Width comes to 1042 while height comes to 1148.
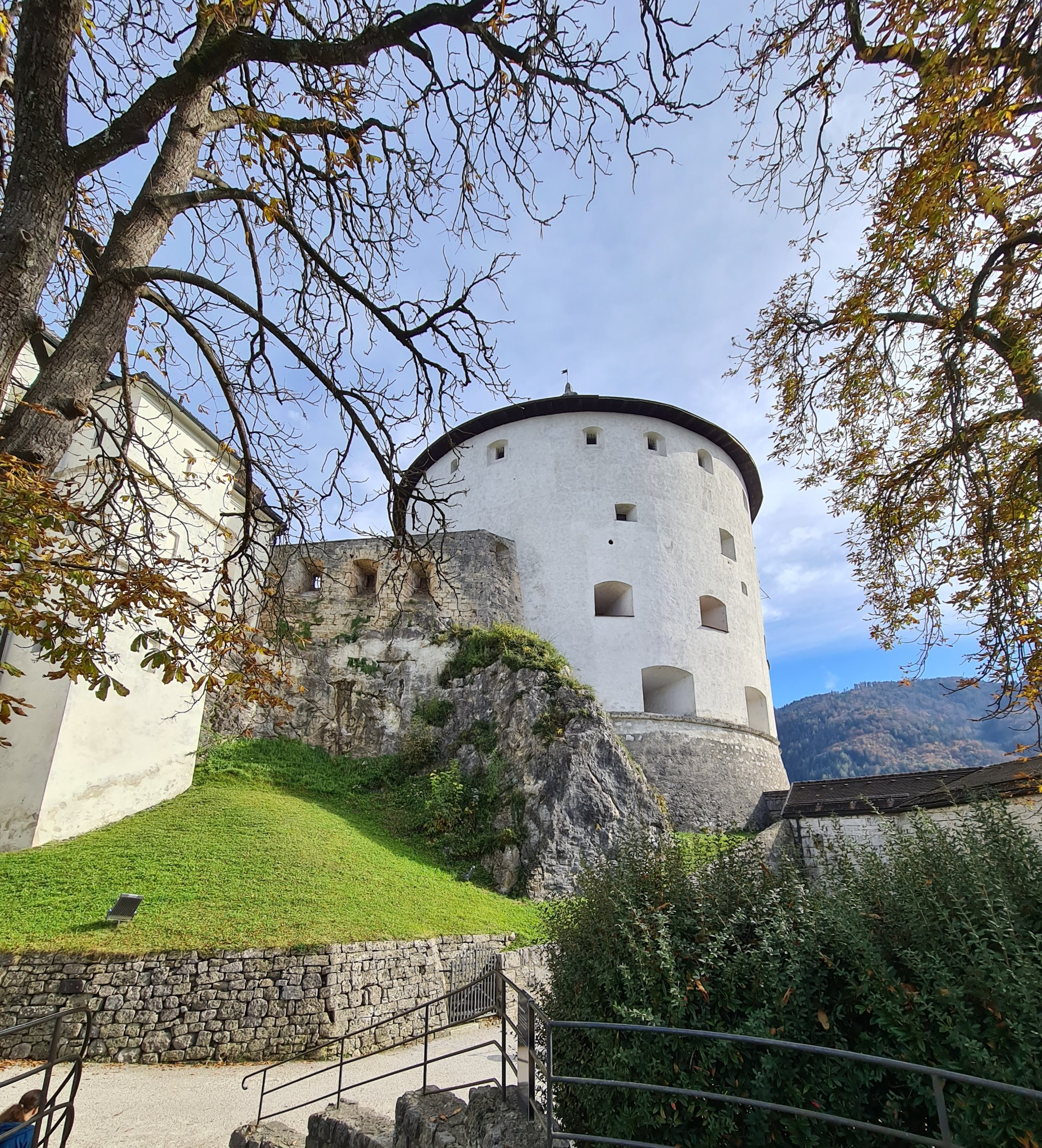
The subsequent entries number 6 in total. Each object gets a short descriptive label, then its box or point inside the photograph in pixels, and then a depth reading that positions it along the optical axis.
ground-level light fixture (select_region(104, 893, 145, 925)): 8.53
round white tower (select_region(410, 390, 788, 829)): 17.58
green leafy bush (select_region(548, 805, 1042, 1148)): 3.09
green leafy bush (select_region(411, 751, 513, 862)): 13.00
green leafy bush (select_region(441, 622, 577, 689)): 15.52
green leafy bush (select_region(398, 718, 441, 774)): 15.13
